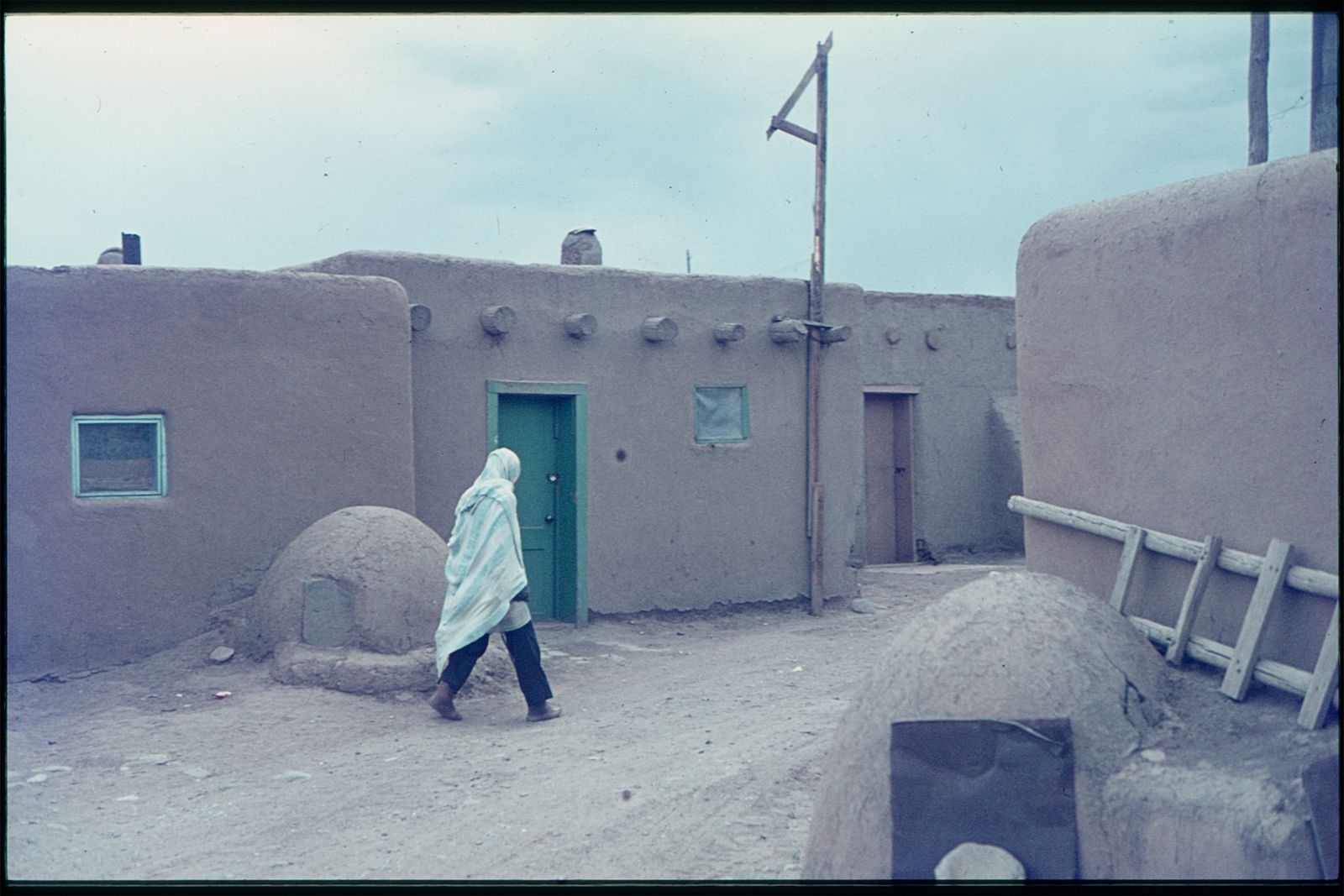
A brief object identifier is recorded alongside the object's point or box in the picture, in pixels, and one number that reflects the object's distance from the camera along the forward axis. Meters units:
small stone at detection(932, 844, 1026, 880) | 3.65
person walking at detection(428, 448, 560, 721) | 7.07
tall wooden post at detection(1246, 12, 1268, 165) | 10.10
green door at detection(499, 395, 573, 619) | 10.18
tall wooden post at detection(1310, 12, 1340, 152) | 6.75
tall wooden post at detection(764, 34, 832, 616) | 11.23
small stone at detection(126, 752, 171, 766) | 6.25
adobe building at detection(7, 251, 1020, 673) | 7.66
